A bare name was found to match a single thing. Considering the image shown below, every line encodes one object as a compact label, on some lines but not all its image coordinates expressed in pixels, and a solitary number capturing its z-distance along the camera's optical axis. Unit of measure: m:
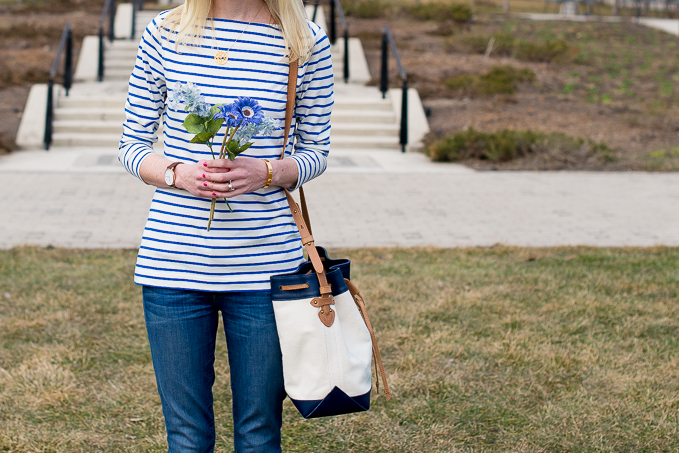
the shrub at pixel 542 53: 19.89
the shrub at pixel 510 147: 10.87
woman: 1.93
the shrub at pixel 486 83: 15.27
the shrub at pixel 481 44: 20.45
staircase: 11.77
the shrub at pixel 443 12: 25.61
